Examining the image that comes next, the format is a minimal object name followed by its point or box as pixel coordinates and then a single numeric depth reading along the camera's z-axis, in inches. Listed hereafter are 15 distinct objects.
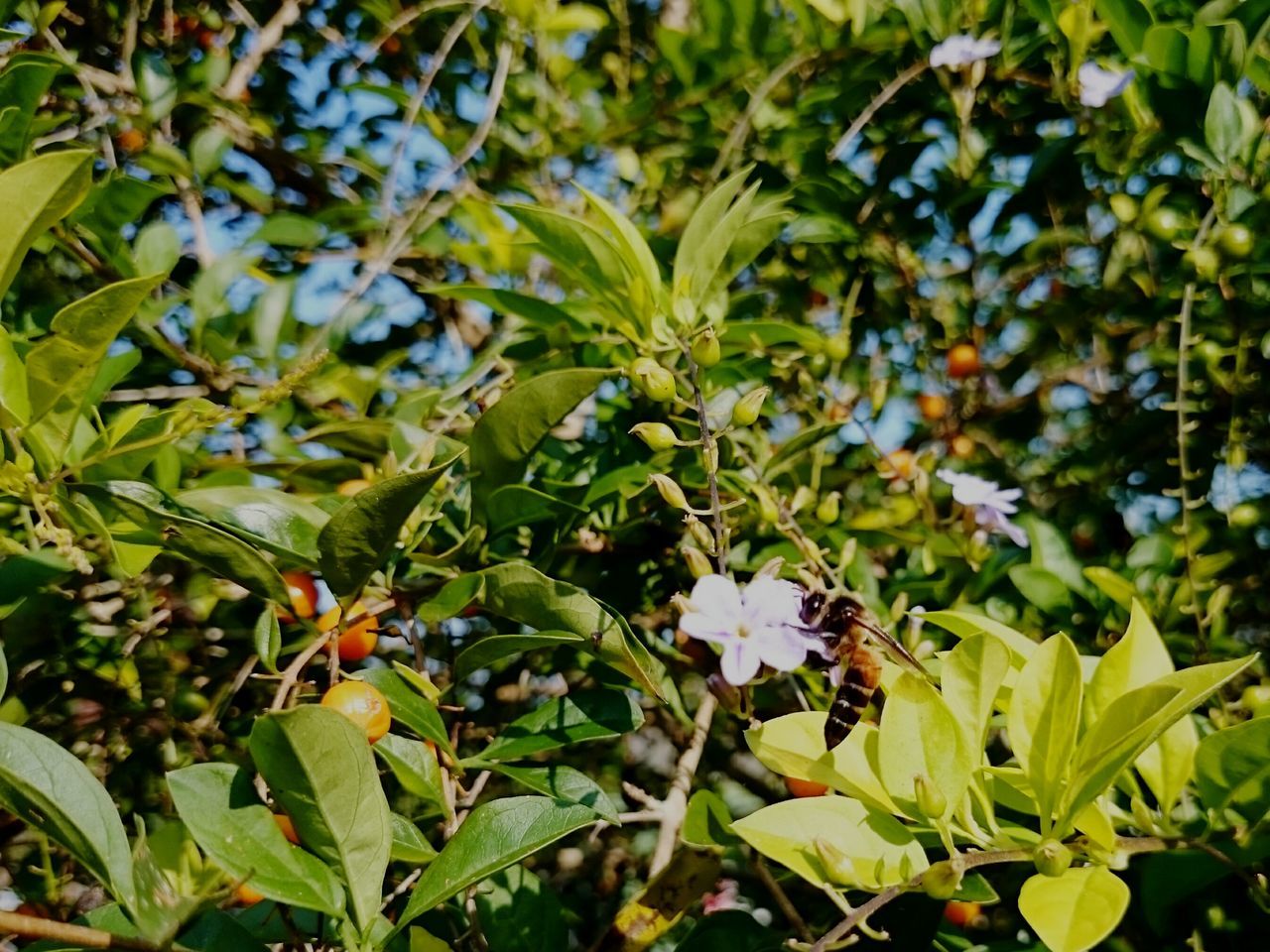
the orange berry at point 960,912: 10.2
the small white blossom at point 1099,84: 10.5
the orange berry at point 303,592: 8.5
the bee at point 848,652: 6.5
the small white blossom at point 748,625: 6.4
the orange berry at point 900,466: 10.7
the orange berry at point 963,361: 14.3
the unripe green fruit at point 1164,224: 10.7
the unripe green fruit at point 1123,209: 11.1
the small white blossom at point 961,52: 11.4
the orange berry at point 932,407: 15.1
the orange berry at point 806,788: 8.1
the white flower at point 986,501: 9.3
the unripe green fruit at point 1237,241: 10.0
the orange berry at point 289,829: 7.1
